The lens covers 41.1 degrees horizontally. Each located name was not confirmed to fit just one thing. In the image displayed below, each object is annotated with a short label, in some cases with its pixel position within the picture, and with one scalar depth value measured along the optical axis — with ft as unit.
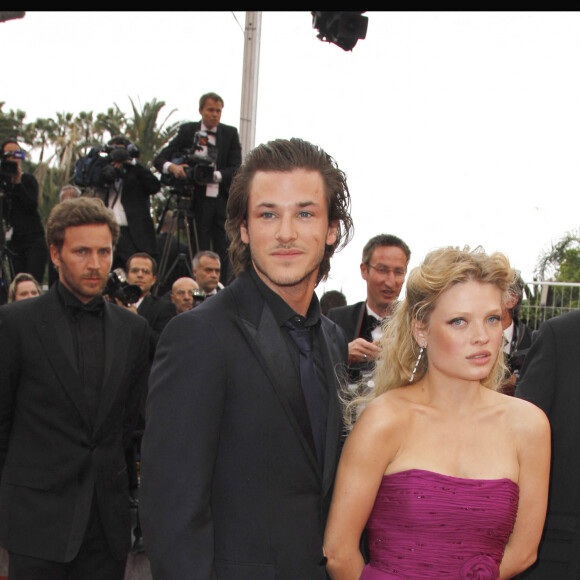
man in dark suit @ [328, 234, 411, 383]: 14.71
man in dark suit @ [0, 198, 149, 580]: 10.11
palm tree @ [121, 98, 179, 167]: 65.98
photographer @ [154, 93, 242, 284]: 23.03
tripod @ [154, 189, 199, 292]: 23.81
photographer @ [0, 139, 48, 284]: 23.03
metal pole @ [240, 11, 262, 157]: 25.31
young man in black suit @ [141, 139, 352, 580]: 6.01
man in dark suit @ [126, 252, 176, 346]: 18.81
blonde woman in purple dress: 7.80
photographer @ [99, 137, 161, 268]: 23.04
